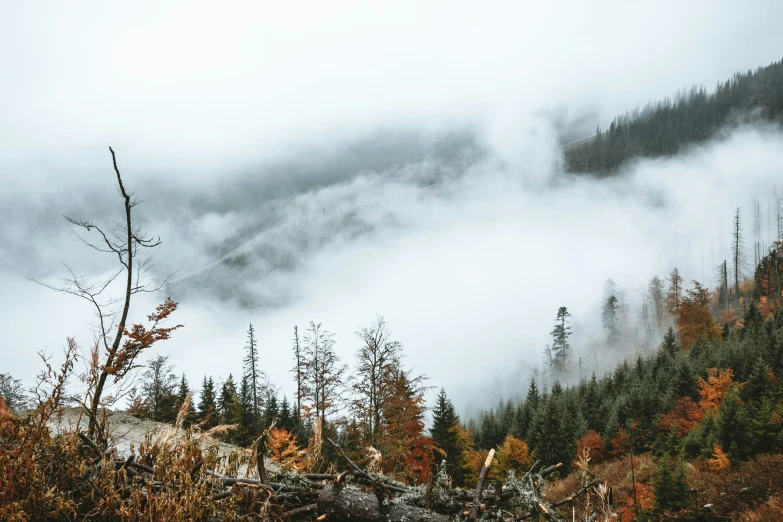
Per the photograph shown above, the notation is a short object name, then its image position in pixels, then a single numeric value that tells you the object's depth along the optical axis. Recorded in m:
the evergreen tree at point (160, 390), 31.95
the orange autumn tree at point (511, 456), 34.91
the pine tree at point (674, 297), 71.94
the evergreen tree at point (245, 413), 31.00
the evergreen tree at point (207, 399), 36.41
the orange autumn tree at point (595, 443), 35.00
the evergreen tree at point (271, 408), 33.89
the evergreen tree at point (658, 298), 107.06
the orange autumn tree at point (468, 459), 31.10
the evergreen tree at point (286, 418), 31.87
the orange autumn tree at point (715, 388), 31.51
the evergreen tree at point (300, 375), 26.47
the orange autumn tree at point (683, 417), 31.00
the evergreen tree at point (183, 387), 36.86
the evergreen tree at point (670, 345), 51.91
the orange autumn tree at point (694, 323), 56.25
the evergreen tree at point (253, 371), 35.96
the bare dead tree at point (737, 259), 83.53
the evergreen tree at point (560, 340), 100.74
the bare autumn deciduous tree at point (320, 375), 25.03
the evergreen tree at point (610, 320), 112.44
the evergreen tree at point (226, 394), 40.53
